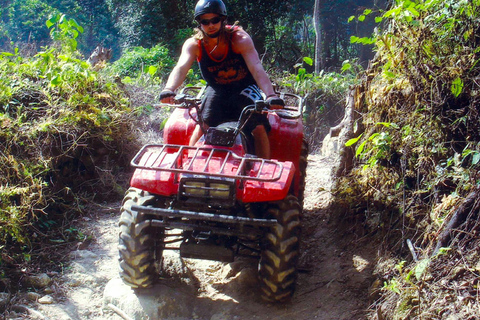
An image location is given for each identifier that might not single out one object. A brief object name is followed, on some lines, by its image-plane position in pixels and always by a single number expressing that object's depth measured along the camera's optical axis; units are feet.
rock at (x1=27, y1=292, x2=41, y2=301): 13.79
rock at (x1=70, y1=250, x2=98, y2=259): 16.17
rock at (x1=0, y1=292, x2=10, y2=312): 13.19
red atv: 11.63
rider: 14.56
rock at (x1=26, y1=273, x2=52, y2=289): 14.33
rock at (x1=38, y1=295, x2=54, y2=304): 13.65
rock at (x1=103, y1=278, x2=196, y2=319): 12.94
